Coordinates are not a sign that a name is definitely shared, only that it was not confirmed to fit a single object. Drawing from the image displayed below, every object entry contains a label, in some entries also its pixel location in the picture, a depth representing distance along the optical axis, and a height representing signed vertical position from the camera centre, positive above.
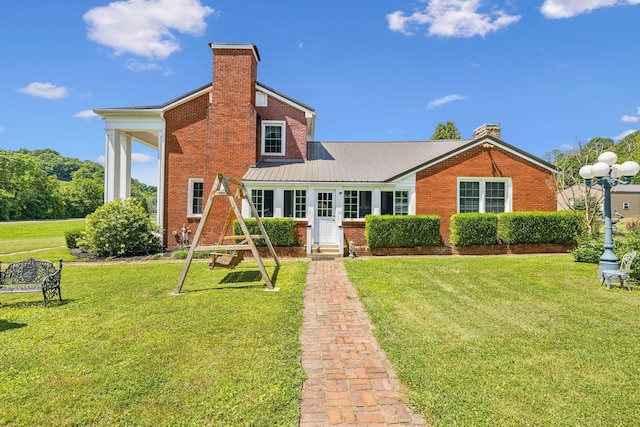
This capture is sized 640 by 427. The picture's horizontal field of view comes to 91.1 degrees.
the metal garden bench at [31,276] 6.57 -1.24
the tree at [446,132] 38.75 +11.10
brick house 14.04 +2.48
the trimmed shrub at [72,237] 15.01 -0.91
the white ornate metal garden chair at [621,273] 7.31 -1.24
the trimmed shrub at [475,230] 12.90 -0.41
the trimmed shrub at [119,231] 12.84 -0.52
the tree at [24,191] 45.31 +4.22
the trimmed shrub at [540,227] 12.75 -0.27
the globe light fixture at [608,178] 8.03 +1.15
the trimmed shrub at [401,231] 12.76 -0.46
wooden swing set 7.39 -0.72
